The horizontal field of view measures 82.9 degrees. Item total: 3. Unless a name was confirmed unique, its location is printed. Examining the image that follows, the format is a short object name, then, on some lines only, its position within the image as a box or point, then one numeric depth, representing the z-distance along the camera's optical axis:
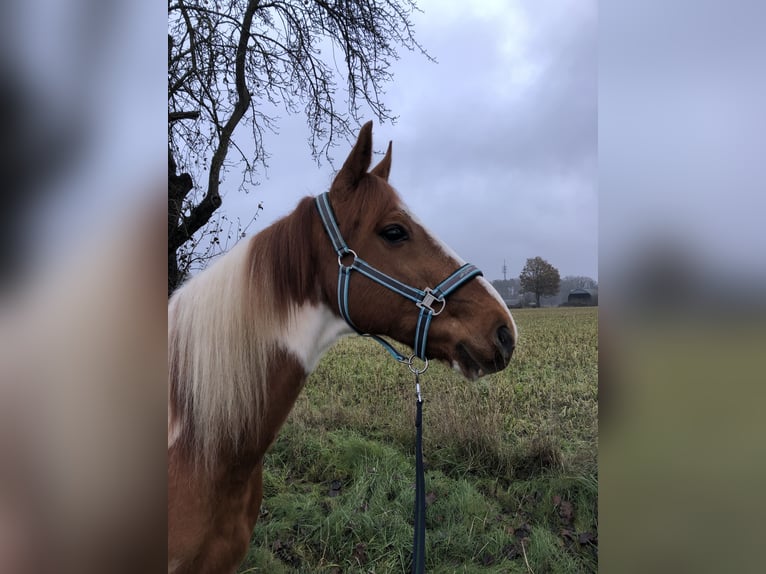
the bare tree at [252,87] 2.26
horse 1.63
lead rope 1.68
